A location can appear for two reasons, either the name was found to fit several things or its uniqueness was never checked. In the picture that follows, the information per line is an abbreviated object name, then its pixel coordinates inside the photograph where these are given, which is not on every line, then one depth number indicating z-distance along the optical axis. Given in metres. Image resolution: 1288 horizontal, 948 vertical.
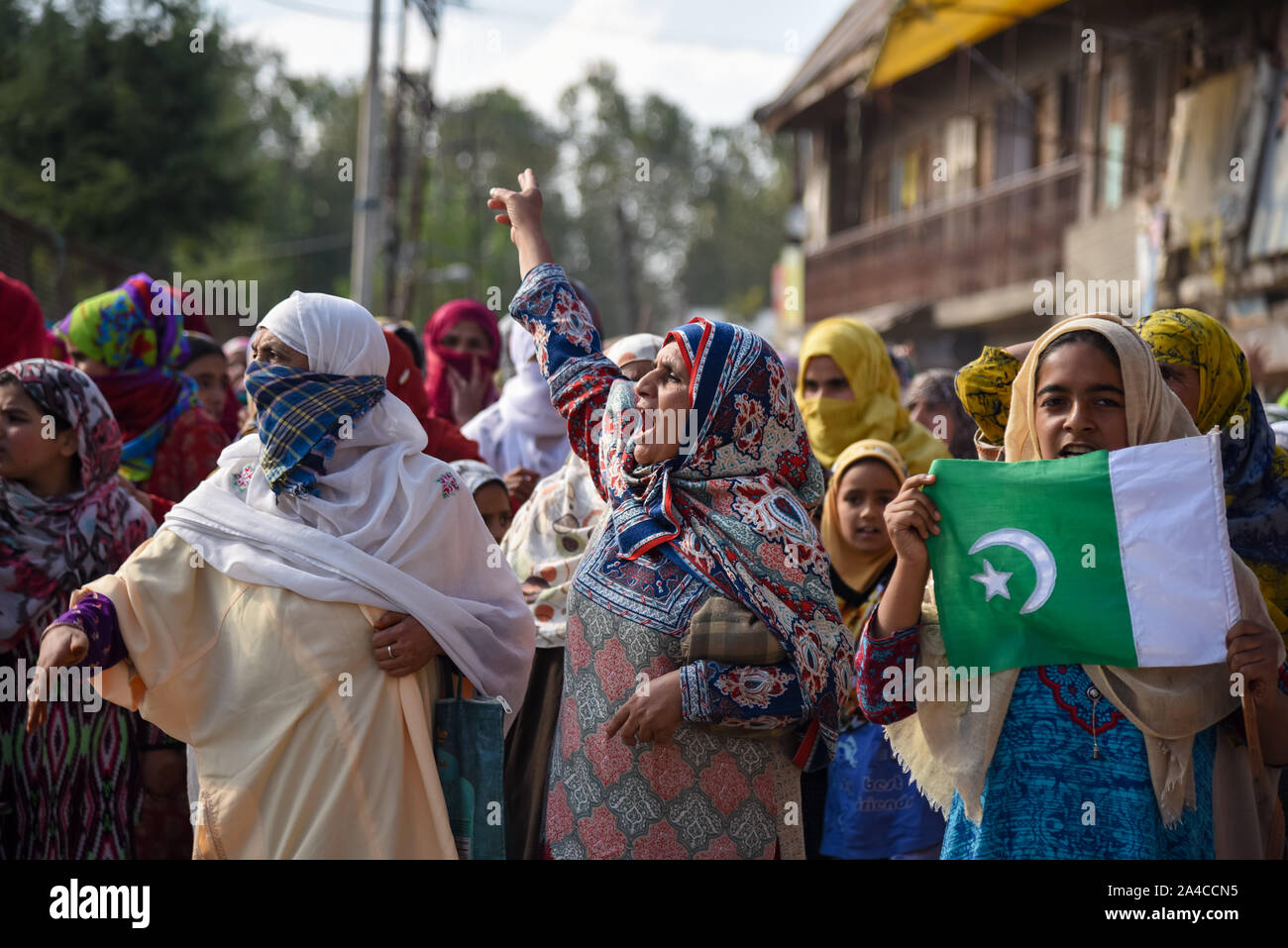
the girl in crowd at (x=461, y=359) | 5.96
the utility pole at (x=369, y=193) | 13.53
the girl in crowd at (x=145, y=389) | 4.77
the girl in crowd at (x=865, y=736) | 3.98
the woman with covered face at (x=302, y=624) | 2.89
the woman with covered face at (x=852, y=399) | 4.95
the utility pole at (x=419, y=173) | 15.95
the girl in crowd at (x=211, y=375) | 5.42
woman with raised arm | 2.74
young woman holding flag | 2.57
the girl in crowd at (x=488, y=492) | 4.25
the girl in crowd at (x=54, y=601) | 3.62
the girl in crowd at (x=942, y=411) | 5.34
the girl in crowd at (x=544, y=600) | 3.95
